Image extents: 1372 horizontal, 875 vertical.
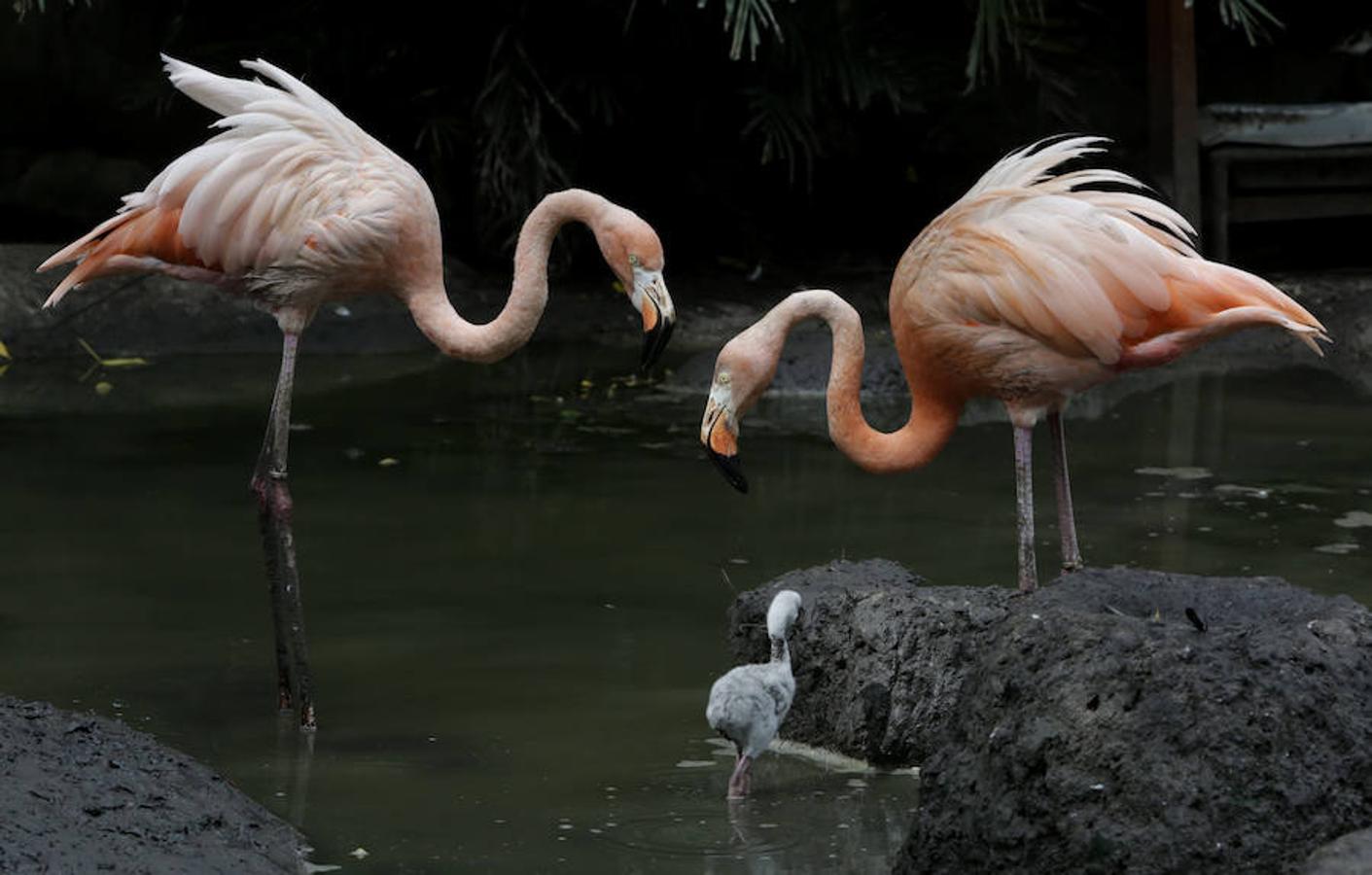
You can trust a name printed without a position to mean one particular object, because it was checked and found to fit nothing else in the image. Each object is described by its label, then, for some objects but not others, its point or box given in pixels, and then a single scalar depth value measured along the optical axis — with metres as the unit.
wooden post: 23.42
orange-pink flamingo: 10.82
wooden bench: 23.95
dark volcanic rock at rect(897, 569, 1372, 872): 7.52
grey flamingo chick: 9.58
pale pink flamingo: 11.68
